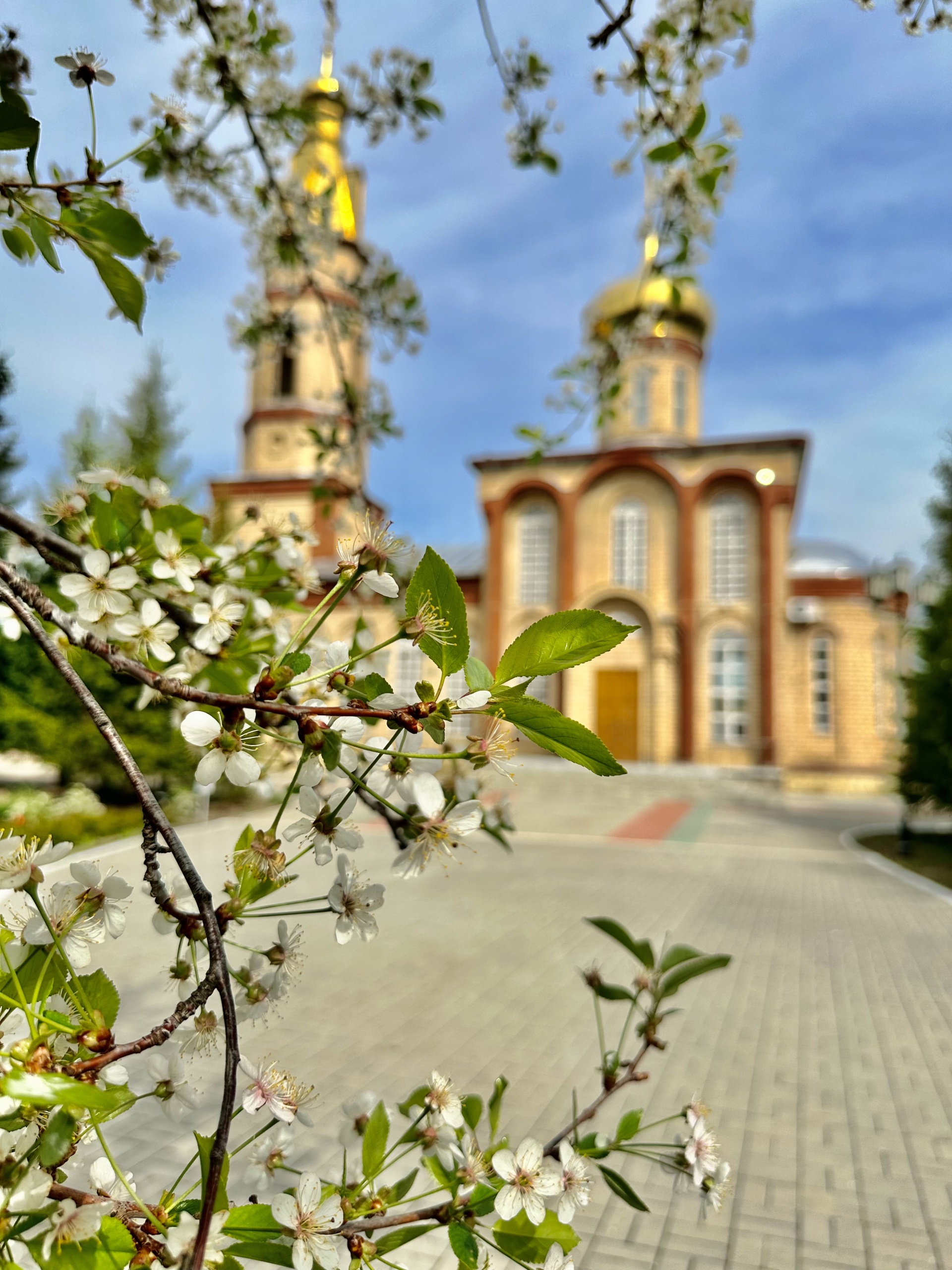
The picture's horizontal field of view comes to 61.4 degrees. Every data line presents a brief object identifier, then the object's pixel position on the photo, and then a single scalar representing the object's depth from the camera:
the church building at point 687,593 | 21.84
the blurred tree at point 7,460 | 15.37
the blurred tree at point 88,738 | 12.16
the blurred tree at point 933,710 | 12.59
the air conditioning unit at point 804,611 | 21.98
